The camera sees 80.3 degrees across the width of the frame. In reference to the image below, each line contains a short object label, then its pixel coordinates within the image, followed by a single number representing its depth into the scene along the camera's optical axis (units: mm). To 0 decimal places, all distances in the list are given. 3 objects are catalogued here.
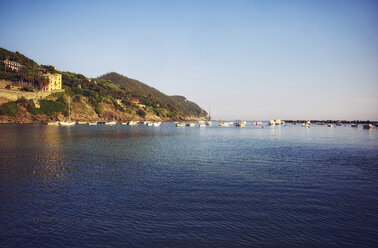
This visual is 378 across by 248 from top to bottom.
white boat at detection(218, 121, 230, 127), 172600
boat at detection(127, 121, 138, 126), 157125
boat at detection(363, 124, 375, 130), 137375
